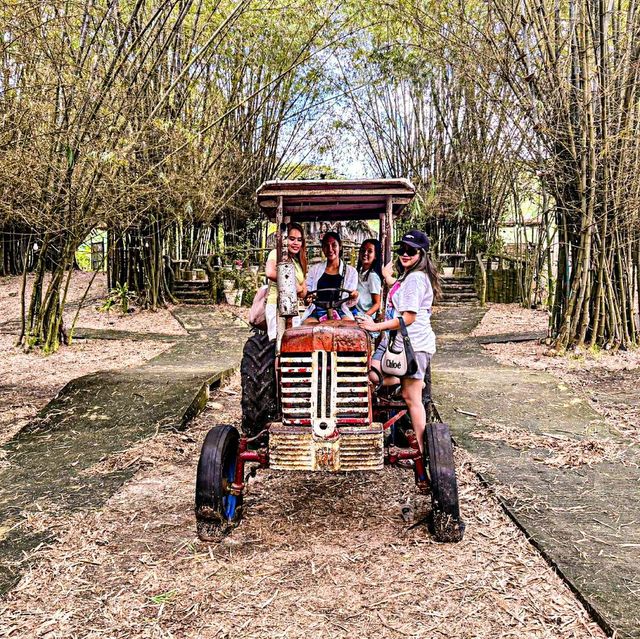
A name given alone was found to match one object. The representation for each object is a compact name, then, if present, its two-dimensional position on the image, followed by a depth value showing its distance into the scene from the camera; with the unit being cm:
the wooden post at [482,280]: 1534
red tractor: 317
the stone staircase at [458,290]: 1569
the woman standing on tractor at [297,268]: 436
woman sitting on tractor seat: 449
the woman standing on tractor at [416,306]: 361
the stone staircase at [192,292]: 1476
